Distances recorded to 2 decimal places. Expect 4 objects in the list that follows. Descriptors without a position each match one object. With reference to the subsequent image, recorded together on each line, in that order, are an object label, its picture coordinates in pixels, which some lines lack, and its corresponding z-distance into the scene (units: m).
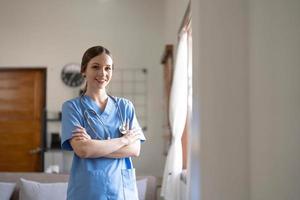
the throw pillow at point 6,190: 2.61
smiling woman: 1.29
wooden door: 4.59
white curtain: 2.78
